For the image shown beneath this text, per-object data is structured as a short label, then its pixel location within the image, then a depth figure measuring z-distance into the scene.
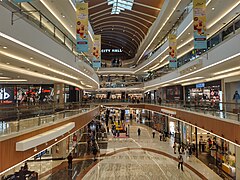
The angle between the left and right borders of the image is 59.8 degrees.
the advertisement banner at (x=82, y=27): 10.72
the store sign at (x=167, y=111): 18.77
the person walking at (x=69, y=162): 13.75
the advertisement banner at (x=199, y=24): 10.32
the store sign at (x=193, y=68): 13.21
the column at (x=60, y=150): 16.91
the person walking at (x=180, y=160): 14.23
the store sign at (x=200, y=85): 20.36
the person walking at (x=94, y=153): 16.87
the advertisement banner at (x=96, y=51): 17.08
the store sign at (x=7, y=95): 20.80
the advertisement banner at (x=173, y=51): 16.45
